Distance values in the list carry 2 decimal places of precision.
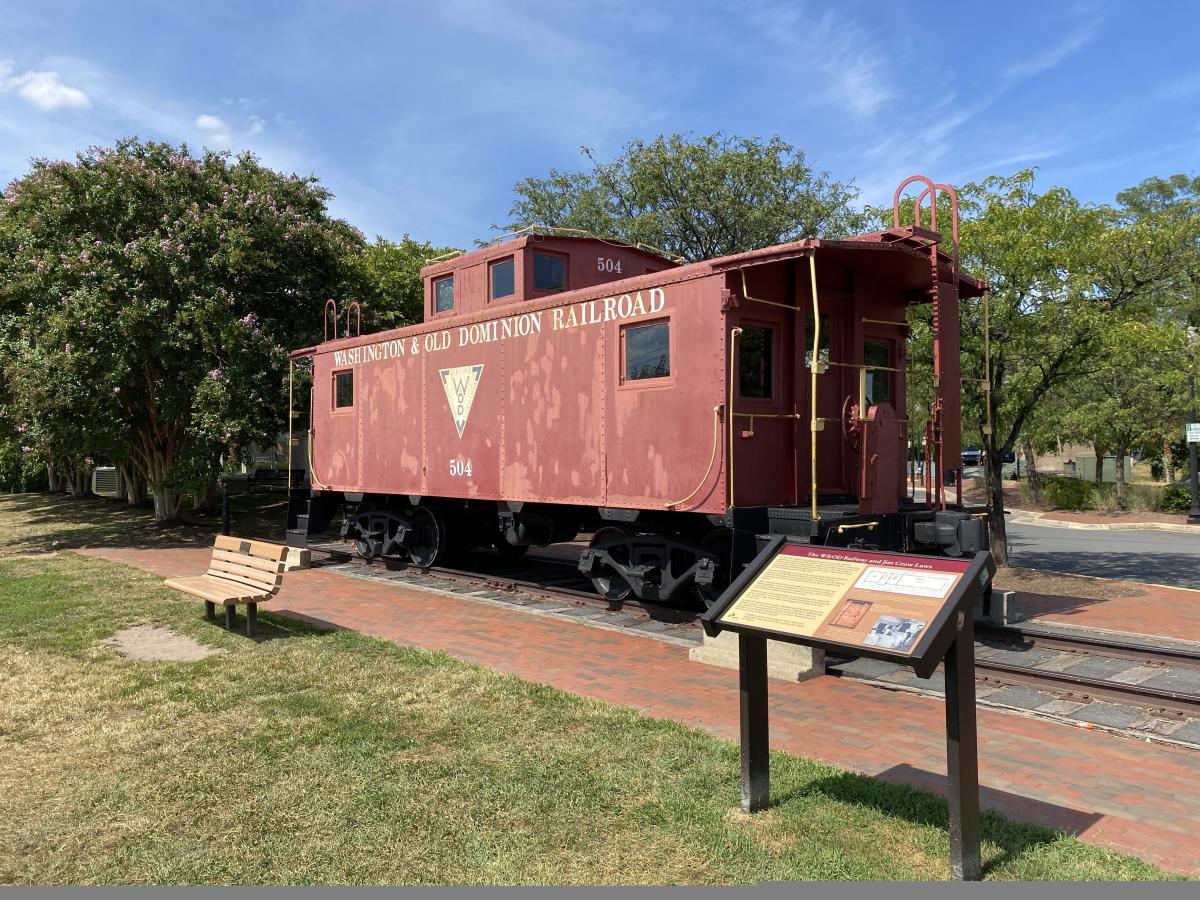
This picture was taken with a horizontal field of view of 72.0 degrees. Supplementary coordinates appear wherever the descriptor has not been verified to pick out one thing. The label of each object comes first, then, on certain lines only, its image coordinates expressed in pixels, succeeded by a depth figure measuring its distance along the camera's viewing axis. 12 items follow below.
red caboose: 7.40
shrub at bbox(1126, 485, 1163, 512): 25.39
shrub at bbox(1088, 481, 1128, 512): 25.94
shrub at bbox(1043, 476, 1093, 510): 26.17
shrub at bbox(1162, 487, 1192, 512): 24.73
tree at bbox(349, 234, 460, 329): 18.81
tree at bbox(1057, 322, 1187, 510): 24.11
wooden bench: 7.45
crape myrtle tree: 15.08
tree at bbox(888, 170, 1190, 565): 10.65
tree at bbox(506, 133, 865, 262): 21.62
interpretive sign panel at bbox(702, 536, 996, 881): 3.25
